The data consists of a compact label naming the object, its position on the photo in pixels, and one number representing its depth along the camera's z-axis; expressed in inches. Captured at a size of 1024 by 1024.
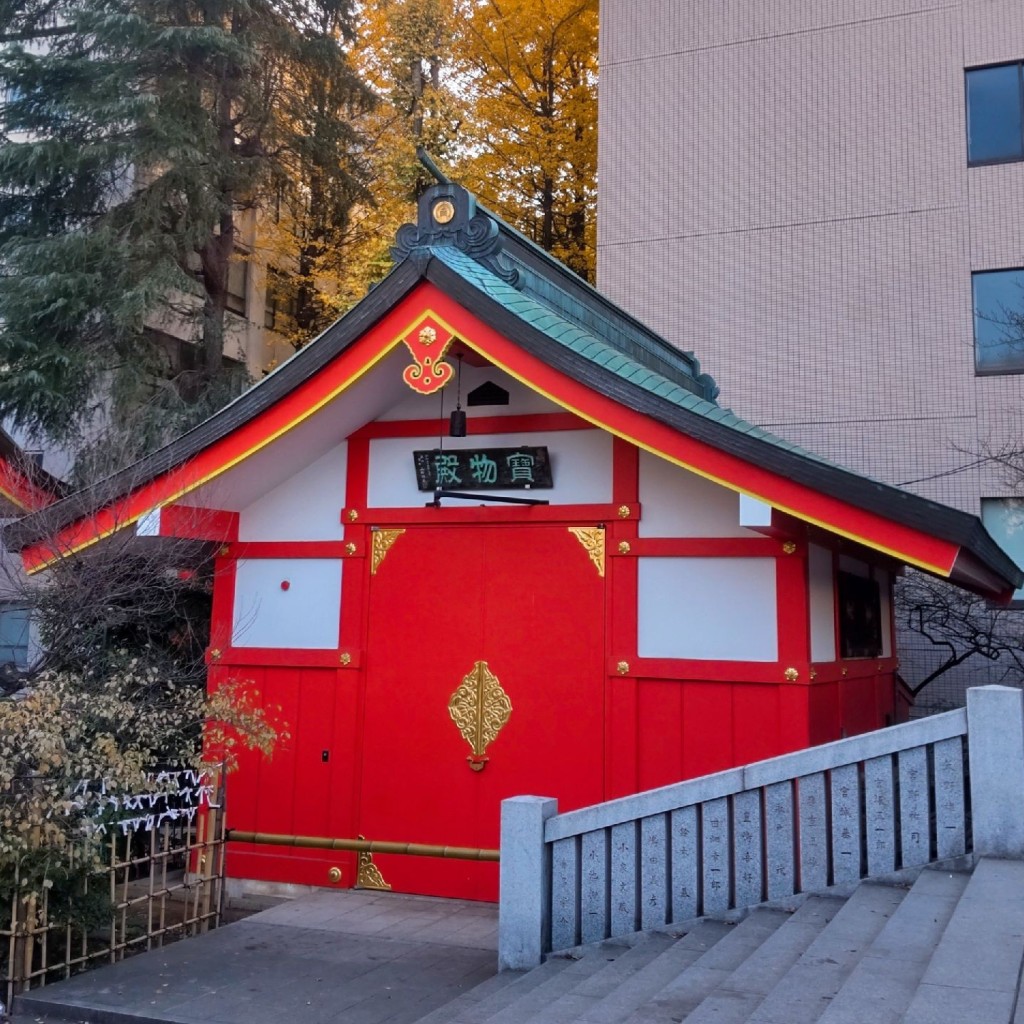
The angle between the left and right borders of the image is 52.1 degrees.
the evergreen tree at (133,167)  587.5
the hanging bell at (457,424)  312.2
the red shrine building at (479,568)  289.1
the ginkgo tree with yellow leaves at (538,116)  855.1
